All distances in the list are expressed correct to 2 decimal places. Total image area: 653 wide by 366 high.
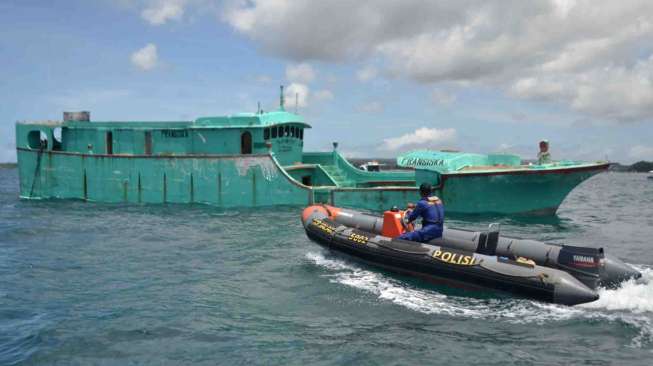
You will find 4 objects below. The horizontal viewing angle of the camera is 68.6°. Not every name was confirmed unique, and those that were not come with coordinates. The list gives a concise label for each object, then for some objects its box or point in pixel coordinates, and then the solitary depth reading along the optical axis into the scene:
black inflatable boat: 8.40
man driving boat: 10.56
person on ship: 19.91
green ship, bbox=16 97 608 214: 19.69
